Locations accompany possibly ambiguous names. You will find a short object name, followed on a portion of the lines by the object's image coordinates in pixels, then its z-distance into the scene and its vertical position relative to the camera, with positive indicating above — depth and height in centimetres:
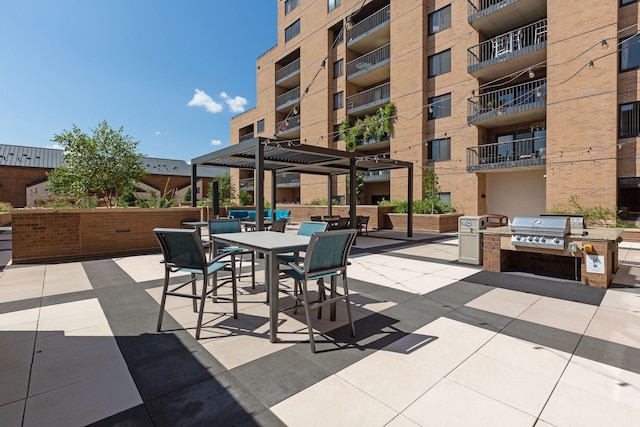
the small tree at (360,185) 2000 +170
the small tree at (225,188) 3143 +237
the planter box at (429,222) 1415 -58
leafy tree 1290 +218
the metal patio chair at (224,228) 502 -31
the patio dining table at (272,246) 304 -39
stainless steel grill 515 -37
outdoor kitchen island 496 -83
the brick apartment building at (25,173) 3173 +421
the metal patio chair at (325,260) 291 -52
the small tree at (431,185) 1752 +145
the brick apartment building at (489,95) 1225 +613
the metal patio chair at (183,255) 311 -49
